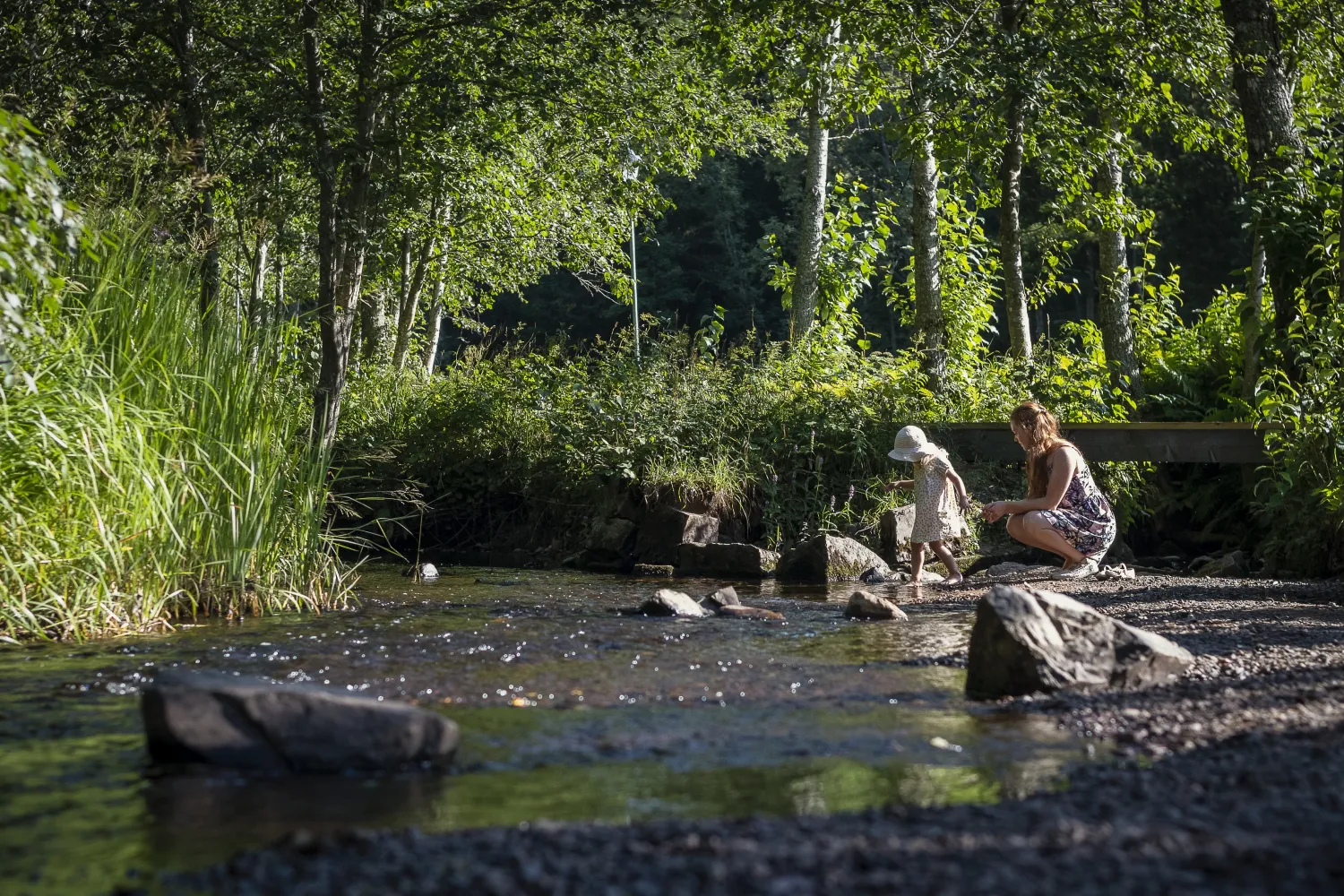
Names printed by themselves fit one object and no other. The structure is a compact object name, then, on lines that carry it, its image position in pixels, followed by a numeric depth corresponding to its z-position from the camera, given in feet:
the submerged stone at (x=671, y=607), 27.09
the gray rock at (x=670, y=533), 42.24
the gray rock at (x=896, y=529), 39.32
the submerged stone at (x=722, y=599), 28.63
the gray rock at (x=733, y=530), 43.42
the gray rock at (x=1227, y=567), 37.47
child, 35.17
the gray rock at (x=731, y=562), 39.37
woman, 33.12
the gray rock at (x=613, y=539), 44.11
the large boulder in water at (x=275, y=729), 13.84
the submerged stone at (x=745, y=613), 27.22
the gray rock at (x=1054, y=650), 18.21
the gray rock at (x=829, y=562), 37.47
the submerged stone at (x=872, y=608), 27.14
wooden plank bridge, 39.19
